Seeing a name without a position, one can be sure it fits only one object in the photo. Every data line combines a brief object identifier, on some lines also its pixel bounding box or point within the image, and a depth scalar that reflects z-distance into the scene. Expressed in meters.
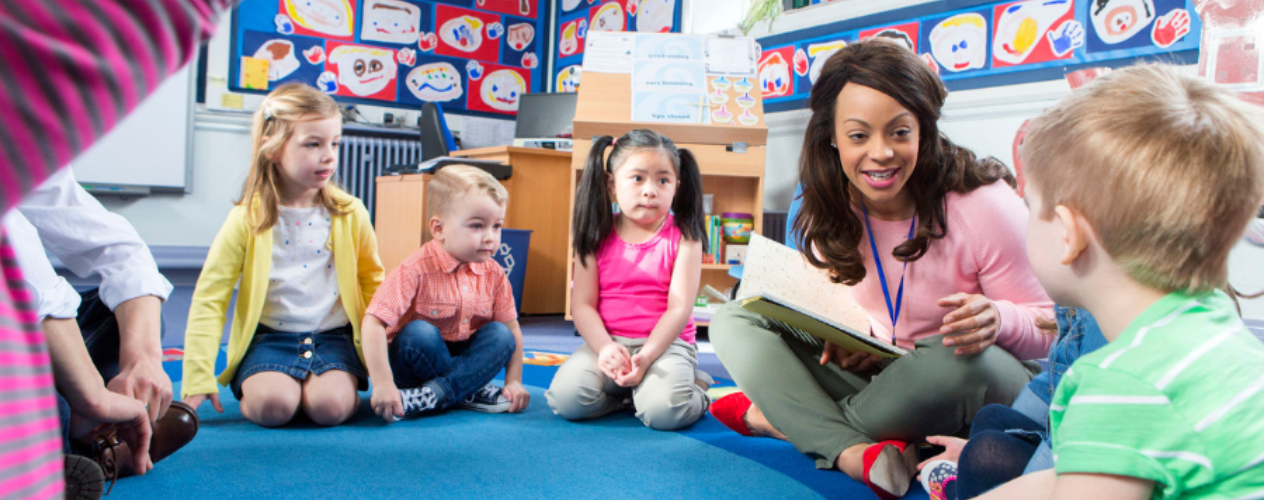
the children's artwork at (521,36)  4.44
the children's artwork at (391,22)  4.10
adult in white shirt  0.90
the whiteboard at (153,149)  3.61
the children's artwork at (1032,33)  2.36
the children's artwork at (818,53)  2.99
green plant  3.05
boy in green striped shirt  0.46
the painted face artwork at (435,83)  4.22
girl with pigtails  1.52
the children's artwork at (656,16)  3.69
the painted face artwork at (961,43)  2.56
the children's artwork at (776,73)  3.19
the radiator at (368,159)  4.04
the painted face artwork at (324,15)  3.96
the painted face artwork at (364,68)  4.06
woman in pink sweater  1.08
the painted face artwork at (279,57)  3.91
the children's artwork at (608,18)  3.99
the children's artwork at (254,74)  3.87
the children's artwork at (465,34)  4.27
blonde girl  1.38
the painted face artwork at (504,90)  4.38
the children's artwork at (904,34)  2.73
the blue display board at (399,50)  3.90
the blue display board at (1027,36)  2.15
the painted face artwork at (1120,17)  2.19
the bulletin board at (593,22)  3.73
